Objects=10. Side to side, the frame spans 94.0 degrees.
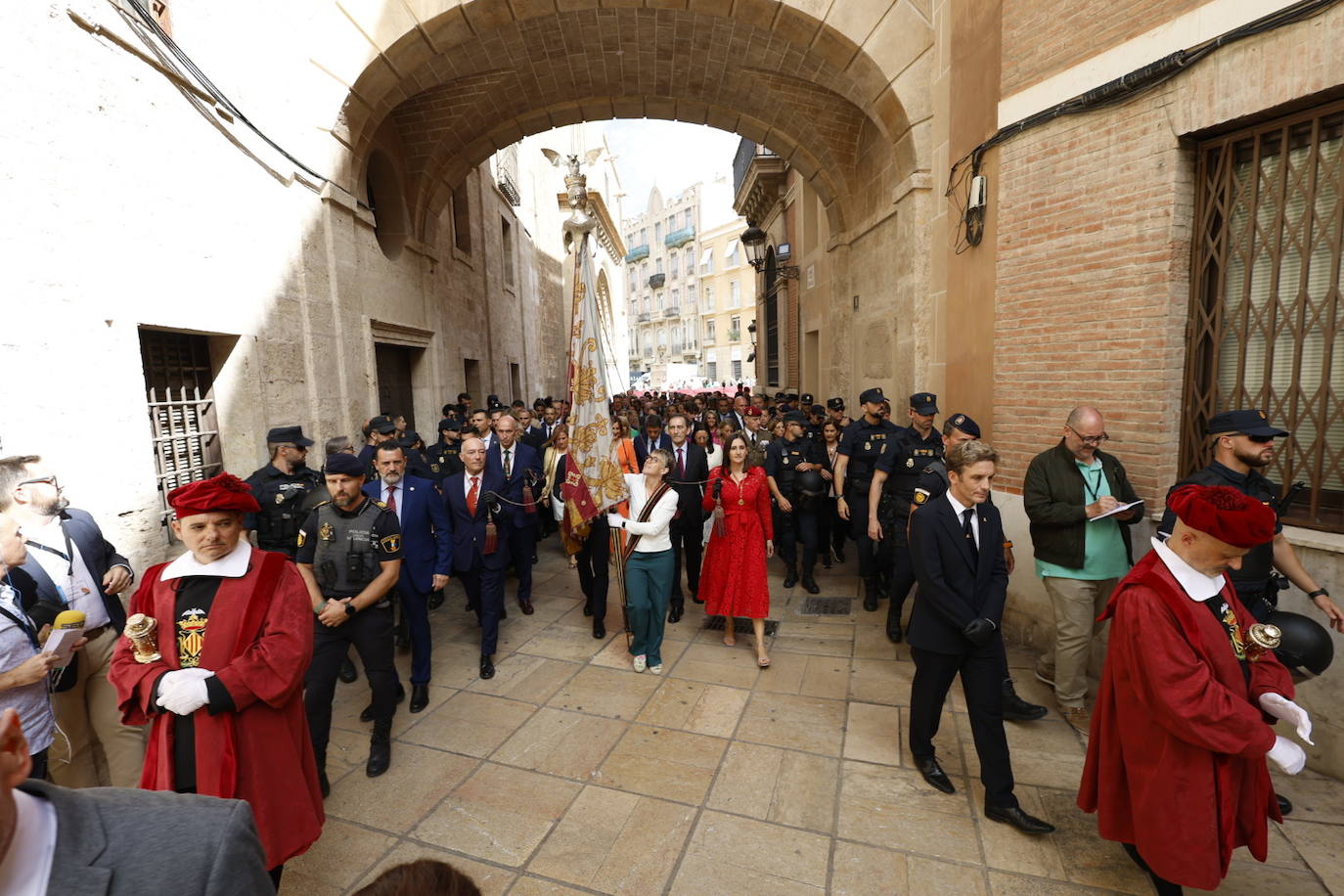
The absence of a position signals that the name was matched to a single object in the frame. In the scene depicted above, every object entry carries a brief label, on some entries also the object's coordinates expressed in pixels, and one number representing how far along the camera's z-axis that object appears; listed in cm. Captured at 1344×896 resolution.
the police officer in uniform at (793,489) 642
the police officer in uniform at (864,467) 586
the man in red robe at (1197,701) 204
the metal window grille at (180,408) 485
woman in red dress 489
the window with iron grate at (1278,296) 357
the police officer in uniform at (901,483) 507
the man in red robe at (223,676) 215
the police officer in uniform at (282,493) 440
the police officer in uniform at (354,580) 339
